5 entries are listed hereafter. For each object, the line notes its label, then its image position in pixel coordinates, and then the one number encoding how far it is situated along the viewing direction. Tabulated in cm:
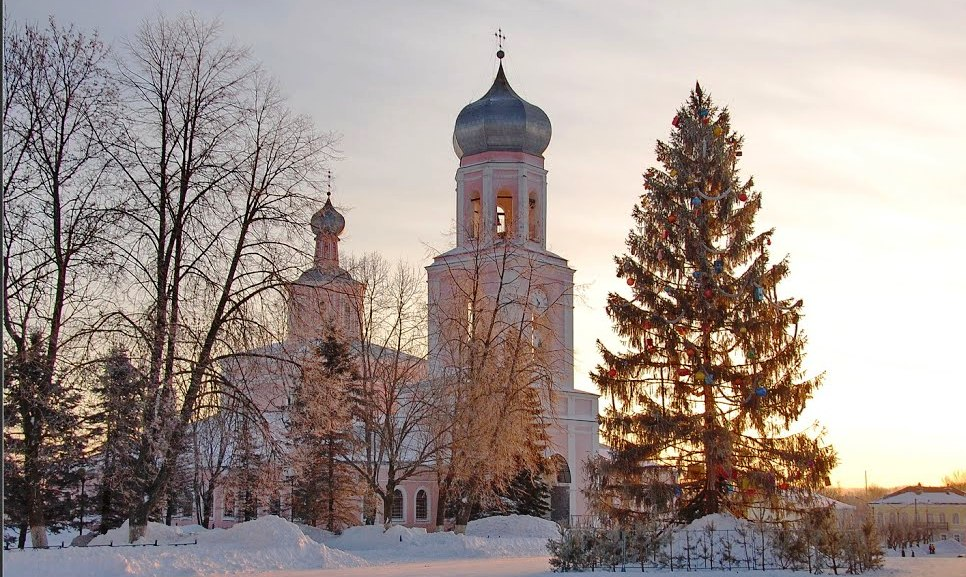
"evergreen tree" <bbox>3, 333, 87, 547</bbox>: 1862
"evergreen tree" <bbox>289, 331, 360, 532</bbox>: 3569
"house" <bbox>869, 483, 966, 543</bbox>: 7956
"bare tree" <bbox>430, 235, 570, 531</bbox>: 3053
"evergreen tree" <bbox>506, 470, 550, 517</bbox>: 4044
